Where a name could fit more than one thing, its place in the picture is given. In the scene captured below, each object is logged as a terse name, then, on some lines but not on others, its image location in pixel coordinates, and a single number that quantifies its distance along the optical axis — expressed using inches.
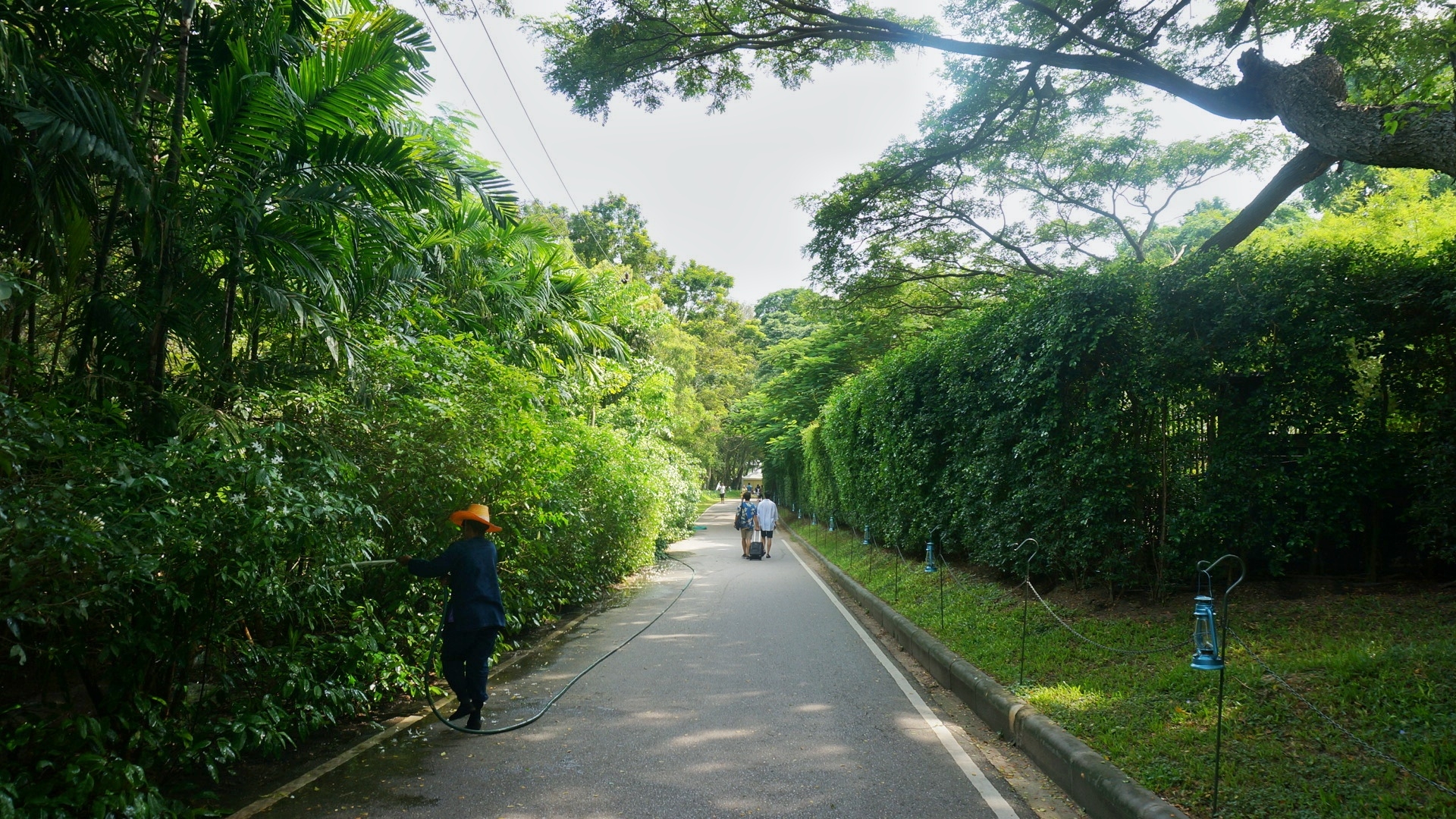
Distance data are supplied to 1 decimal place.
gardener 242.1
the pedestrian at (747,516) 880.3
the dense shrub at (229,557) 139.9
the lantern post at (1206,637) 227.8
